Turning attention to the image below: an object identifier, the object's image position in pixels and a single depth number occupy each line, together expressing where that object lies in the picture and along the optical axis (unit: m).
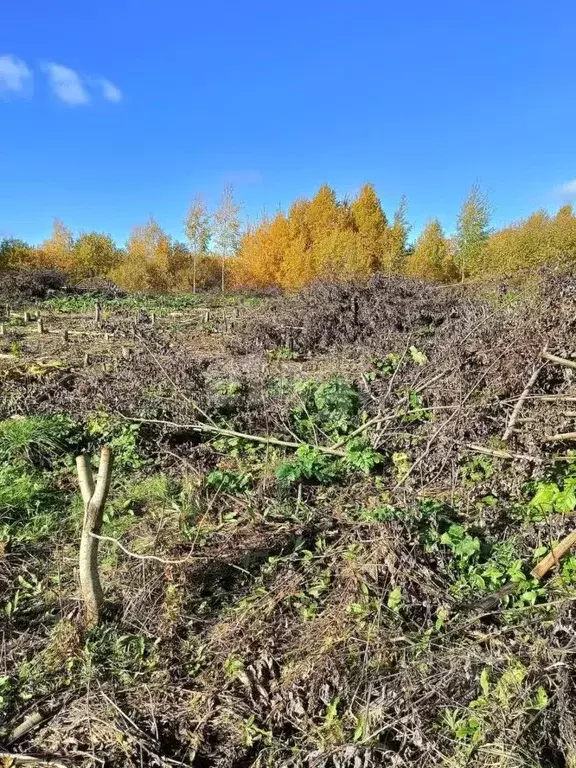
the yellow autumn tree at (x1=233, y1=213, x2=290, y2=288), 30.78
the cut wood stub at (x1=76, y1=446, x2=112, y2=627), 2.54
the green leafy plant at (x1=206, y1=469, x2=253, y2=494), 4.16
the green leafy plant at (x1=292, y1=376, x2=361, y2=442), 4.95
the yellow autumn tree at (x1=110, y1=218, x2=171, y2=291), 29.05
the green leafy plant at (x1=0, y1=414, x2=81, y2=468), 4.66
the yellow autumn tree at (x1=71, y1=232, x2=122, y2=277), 37.02
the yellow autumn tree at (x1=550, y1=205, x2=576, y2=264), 19.06
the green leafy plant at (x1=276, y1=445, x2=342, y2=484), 4.11
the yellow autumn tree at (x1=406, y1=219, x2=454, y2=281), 28.06
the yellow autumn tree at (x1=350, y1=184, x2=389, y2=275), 27.80
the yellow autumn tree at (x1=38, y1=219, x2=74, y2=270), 36.66
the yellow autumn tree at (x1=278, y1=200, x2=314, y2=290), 27.55
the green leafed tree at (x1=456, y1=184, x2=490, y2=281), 29.03
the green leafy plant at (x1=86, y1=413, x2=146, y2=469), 4.74
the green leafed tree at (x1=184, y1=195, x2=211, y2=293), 29.98
